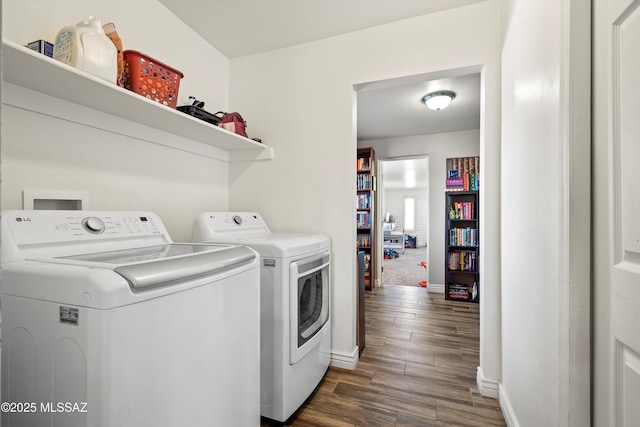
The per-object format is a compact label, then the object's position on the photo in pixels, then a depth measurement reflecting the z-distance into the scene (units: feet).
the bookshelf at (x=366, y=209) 14.56
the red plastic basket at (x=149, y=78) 4.77
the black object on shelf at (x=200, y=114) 5.72
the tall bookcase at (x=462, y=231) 12.86
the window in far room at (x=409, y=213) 42.08
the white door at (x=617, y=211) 2.35
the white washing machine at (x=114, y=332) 2.47
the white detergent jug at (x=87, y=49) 3.85
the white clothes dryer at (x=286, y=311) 5.10
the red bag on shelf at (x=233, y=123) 6.79
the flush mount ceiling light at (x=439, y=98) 9.85
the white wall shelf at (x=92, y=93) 3.49
